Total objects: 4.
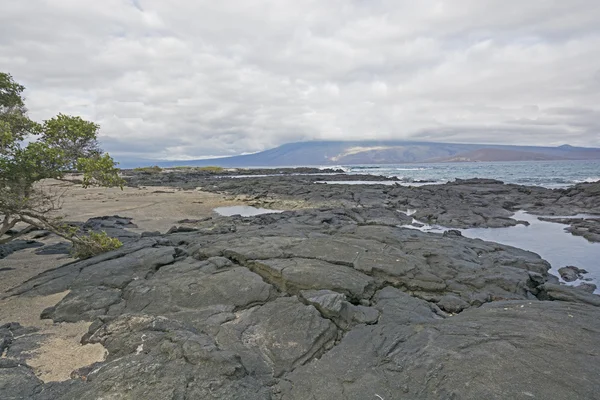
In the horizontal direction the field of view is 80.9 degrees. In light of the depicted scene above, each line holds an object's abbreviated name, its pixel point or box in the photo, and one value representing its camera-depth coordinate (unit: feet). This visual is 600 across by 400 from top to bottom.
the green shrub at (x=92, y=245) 47.78
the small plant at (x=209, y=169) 471.62
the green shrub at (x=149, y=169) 391.12
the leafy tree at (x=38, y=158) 37.50
